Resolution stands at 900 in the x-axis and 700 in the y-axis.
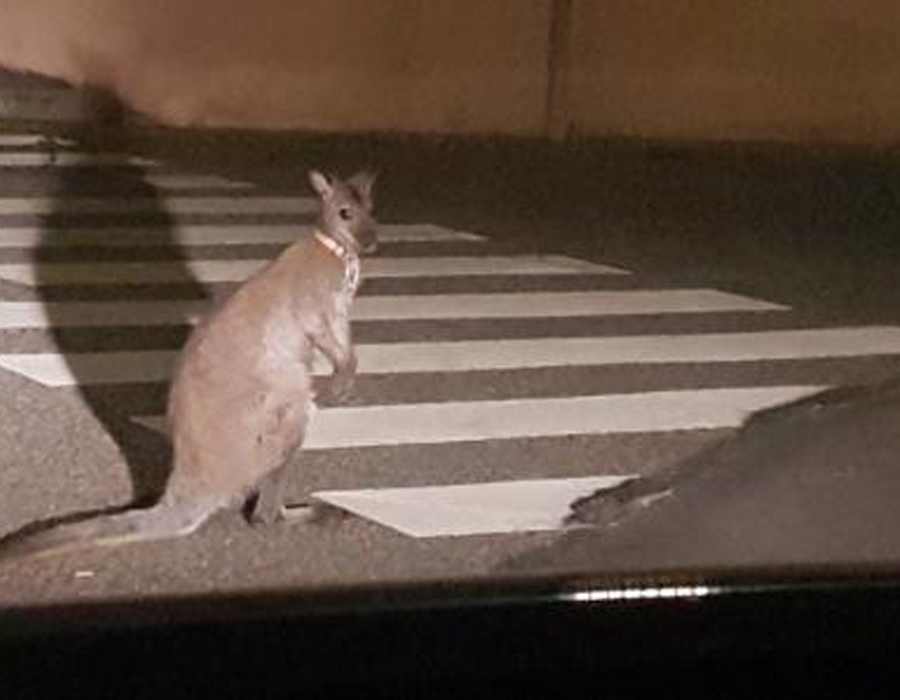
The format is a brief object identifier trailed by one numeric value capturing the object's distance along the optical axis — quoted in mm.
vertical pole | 11539
